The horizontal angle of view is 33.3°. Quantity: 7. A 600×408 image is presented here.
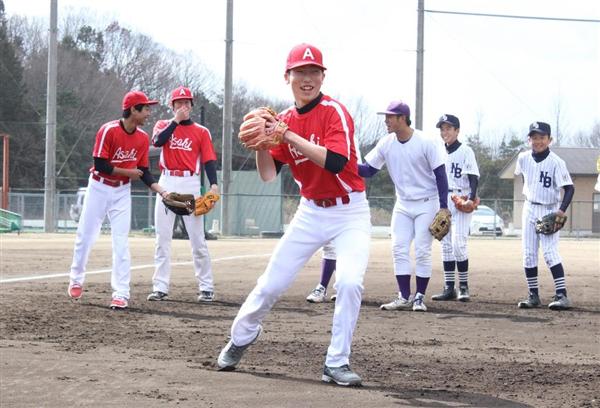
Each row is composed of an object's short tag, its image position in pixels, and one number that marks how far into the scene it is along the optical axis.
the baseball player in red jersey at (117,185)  9.91
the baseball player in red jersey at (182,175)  10.64
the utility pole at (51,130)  35.03
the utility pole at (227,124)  35.56
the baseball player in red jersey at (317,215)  6.15
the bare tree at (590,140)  70.19
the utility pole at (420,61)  36.28
